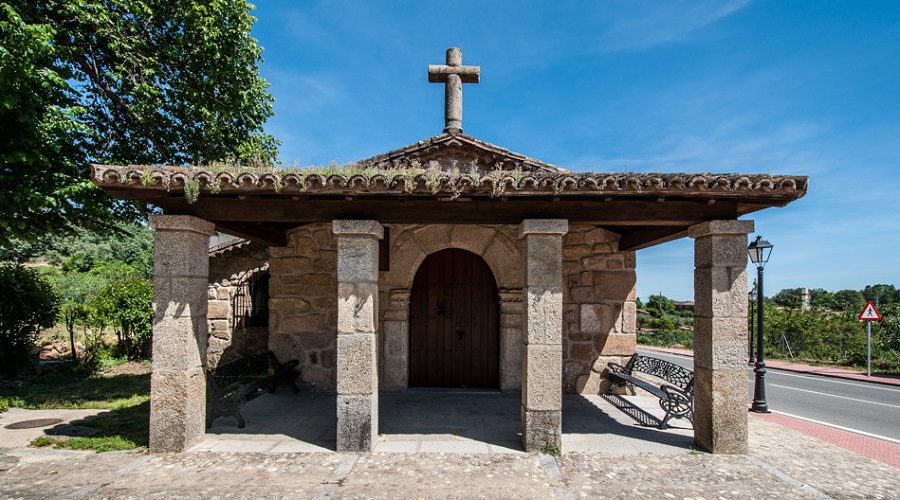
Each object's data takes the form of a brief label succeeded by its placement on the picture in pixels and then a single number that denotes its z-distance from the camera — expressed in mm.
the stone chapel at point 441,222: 4078
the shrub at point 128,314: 9812
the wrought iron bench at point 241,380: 4883
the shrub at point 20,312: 7996
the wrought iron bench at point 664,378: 5152
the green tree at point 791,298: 22594
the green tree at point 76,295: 9677
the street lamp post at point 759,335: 6863
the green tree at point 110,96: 5852
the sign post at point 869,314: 11598
